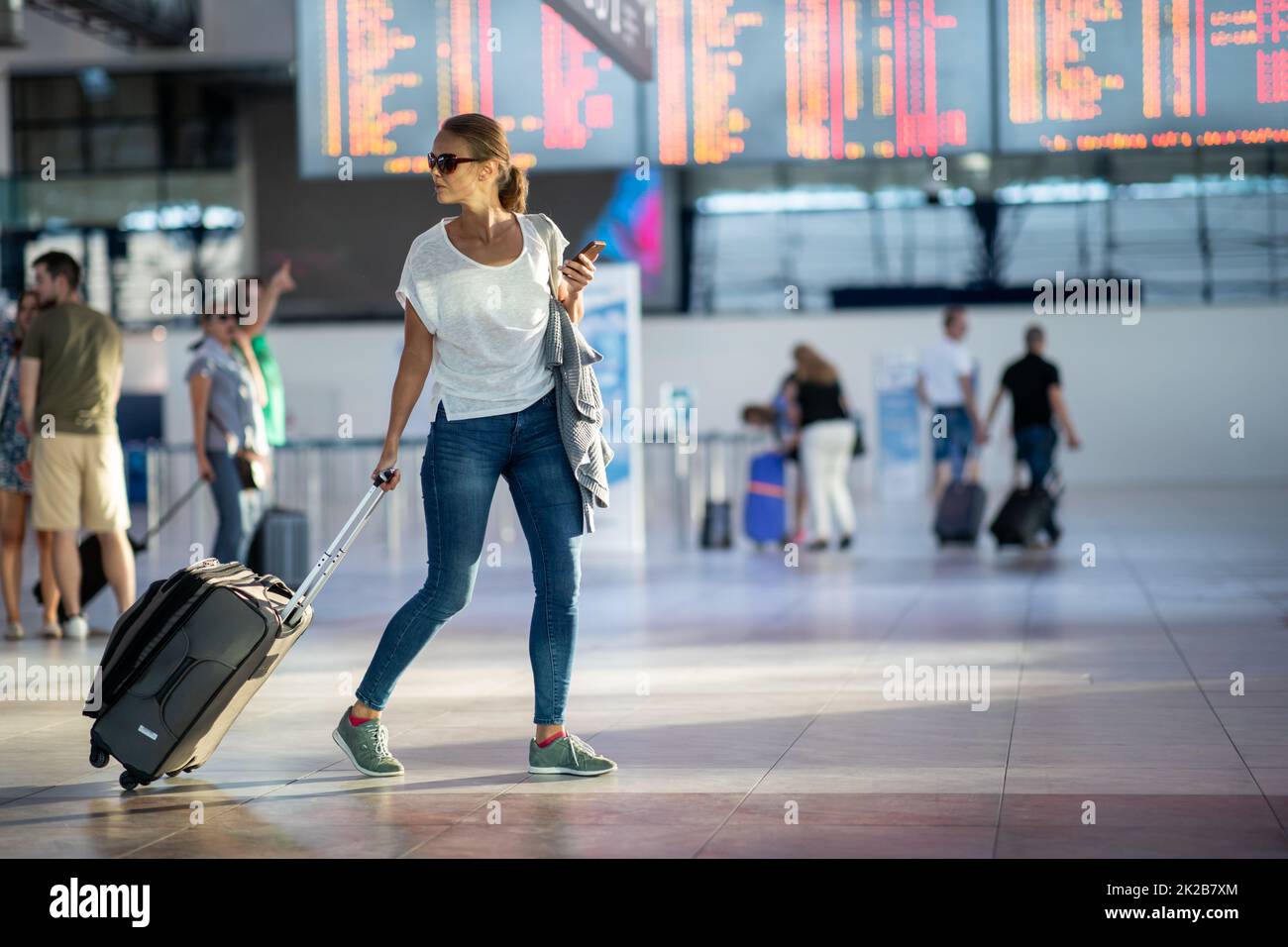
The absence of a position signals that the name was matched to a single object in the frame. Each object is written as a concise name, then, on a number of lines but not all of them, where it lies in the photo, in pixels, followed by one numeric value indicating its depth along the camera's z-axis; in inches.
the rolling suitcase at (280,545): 315.3
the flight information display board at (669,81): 382.3
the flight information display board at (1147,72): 362.6
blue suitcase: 442.3
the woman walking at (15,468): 270.2
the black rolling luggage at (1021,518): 404.8
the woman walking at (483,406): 149.9
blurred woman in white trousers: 428.8
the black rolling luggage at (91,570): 280.1
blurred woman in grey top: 278.2
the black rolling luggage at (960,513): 426.3
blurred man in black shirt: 424.2
